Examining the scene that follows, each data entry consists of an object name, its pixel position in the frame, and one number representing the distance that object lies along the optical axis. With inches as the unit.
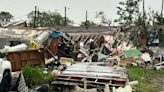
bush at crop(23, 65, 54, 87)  377.7
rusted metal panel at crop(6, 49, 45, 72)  491.2
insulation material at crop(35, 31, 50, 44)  575.3
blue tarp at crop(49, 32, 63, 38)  619.5
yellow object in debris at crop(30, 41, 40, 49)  542.0
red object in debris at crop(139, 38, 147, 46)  896.2
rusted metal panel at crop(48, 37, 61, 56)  612.1
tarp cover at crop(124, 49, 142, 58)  698.9
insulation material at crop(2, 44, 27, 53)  506.2
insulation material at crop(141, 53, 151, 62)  683.2
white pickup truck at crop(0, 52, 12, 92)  286.3
